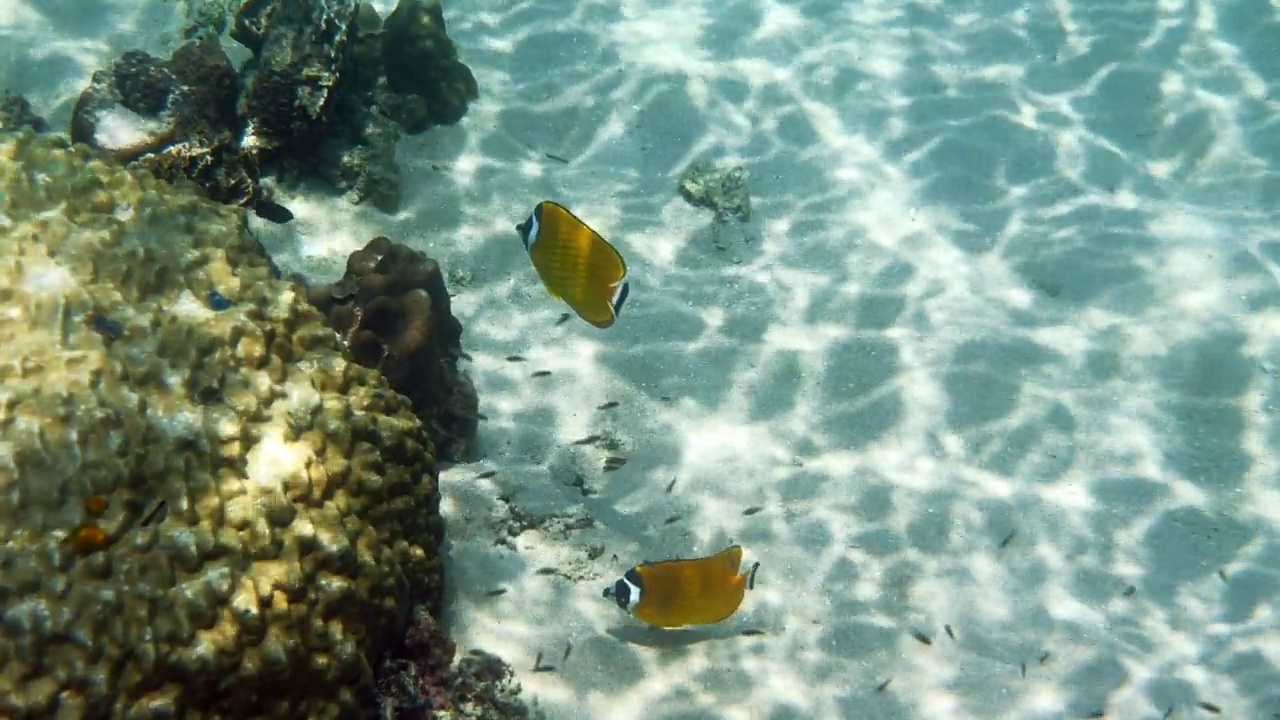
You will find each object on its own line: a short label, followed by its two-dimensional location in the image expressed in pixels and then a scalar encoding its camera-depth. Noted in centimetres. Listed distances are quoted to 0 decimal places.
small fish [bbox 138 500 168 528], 307
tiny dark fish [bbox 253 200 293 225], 641
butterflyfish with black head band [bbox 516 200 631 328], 344
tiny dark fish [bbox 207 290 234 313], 387
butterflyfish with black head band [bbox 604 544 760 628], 384
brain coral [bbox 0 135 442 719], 286
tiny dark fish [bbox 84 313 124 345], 350
